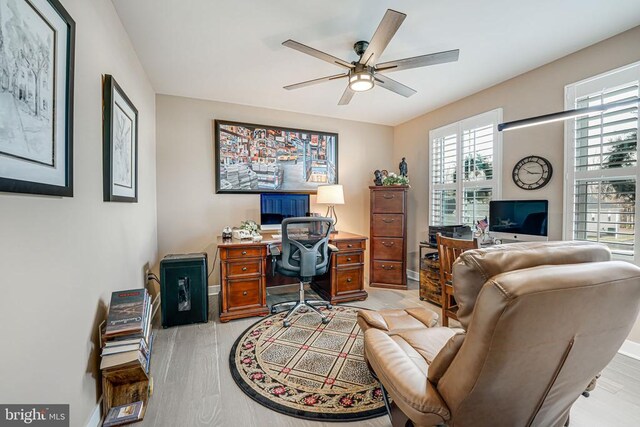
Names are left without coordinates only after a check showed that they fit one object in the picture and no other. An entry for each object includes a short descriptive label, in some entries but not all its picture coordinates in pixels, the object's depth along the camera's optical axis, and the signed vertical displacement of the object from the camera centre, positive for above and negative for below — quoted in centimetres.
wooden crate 152 -109
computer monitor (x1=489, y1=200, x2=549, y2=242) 265 -10
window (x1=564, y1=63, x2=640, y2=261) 219 +41
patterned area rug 163 -122
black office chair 272 -41
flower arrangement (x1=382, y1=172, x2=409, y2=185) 397 +45
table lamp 362 +20
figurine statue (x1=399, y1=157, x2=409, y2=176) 411 +66
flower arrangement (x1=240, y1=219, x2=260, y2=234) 319 -22
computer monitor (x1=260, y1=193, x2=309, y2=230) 352 +3
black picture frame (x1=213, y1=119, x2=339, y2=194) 360 +78
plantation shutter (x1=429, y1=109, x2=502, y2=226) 325 +56
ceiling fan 169 +118
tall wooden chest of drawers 388 -41
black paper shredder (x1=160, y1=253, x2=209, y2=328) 266 -84
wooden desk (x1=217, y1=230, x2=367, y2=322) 284 -77
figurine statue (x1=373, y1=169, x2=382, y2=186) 415 +50
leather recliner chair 74 -39
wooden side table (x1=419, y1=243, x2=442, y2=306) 325 -88
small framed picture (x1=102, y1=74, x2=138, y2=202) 171 +48
